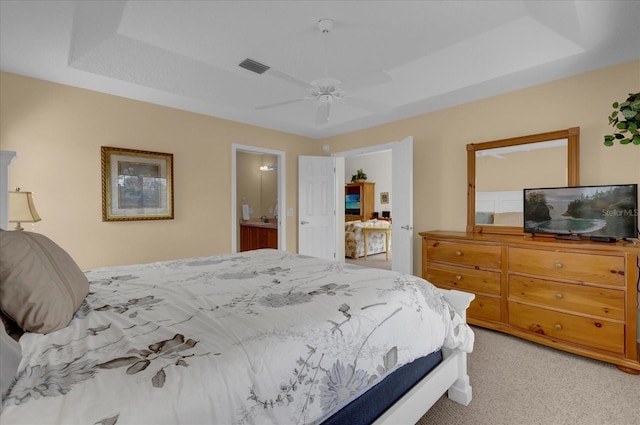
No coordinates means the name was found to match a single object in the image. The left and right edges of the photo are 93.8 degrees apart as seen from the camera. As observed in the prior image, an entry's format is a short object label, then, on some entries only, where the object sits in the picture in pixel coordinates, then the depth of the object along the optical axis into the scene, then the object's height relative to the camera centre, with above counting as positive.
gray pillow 0.98 -0.26
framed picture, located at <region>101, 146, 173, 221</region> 3.22 +0.30
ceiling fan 2.13 +0.92
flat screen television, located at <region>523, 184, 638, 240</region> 2.39 -0.01
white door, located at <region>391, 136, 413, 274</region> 3.76 +0.06
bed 0.75 -0.44
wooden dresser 2.20 -0.66
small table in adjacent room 6.66 -0.47
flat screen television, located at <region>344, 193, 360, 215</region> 8.92 +0.22
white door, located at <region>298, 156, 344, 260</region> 4.93 +0.07
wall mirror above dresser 2.85 +0.39
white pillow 0.67 -0.36
